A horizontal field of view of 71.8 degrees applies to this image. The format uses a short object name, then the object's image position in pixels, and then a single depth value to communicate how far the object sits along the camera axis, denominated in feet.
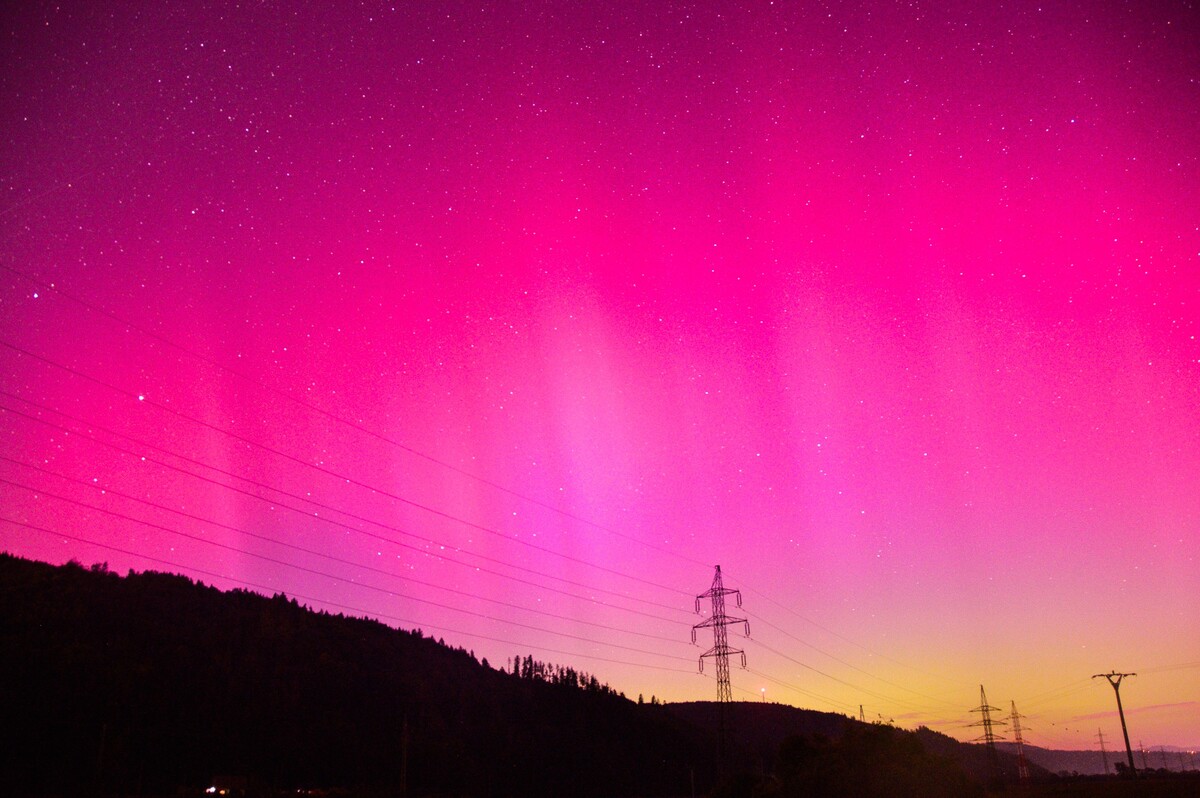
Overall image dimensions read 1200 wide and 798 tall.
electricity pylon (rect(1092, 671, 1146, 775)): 270.79
